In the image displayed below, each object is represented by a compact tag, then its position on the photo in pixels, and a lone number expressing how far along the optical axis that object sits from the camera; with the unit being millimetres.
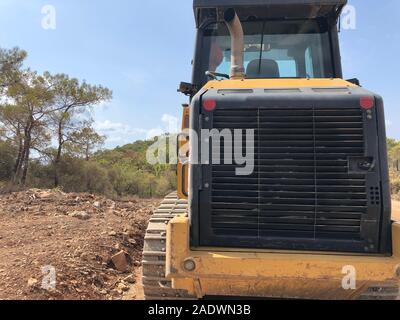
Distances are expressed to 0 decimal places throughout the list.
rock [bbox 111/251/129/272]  6516
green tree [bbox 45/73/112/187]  18781
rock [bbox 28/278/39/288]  4902
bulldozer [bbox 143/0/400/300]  2947
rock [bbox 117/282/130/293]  5633
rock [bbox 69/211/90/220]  9242
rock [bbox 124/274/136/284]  5988
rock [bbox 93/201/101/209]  11125
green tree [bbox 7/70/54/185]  17828
